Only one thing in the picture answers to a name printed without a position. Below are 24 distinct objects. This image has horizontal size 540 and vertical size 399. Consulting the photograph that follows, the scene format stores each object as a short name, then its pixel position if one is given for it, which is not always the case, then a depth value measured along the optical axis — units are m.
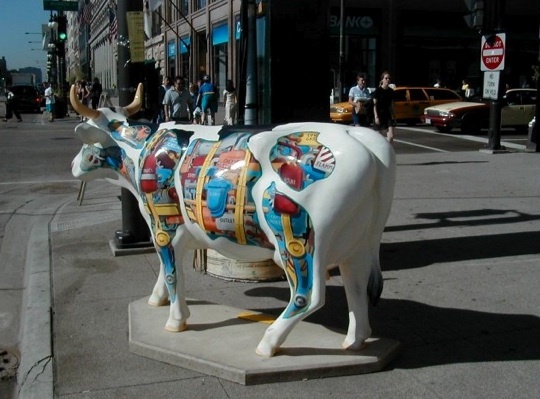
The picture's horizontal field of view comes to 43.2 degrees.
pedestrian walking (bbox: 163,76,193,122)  17.05
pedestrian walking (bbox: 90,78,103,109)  27.36
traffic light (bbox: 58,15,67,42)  33.03
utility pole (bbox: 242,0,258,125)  6.64
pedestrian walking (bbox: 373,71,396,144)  13.98
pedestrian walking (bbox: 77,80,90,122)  23.15
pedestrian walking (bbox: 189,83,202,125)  21.08
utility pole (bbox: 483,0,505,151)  16.02
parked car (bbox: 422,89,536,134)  22.45
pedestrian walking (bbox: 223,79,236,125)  18.56
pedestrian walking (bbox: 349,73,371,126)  14.80
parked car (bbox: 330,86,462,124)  26.42
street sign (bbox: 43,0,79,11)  35.12
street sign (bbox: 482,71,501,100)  16.39
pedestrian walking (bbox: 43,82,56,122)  31.14
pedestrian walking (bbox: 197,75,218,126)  21.50
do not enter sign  15.93
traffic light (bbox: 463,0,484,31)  14.73
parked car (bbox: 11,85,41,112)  37.46
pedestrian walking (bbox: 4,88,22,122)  31.45
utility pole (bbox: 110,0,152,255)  7.41
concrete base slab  4.14
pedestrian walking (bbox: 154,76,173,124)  18.82
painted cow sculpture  3.85
